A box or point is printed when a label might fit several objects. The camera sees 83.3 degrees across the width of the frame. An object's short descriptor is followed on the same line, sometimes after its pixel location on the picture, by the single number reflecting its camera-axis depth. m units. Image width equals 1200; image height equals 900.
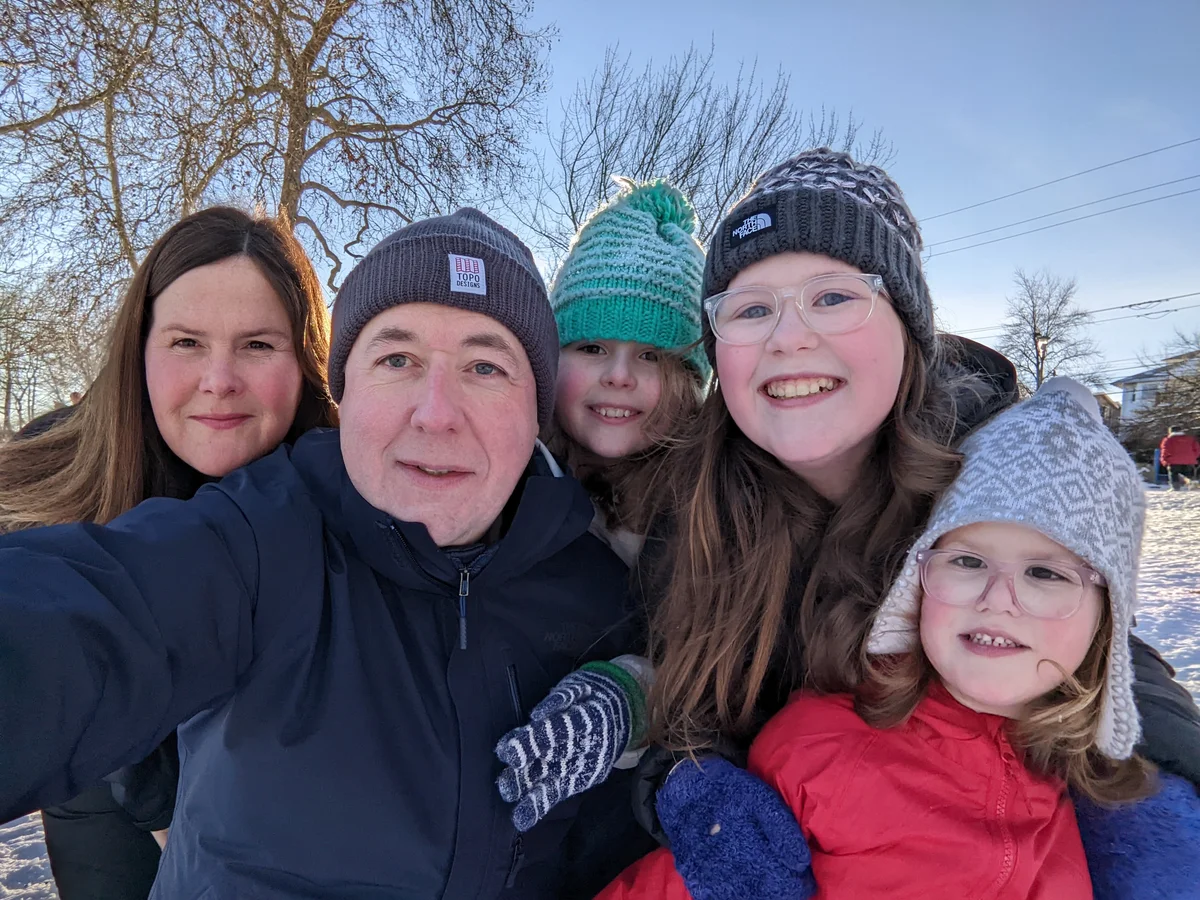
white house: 24.44
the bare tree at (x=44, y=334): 6.80
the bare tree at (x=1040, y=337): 29.88
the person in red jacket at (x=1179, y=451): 19.38
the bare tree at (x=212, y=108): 6.03
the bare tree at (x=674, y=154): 11.19
